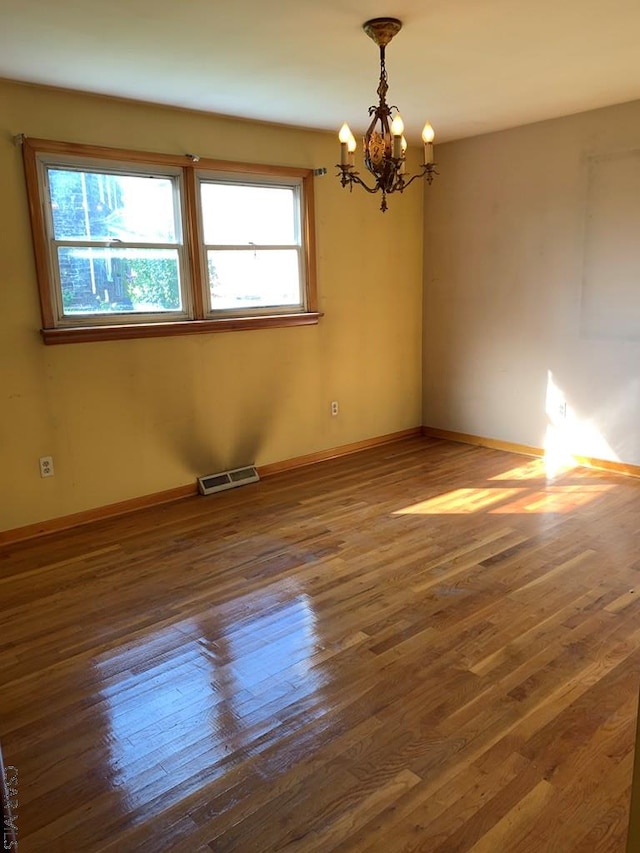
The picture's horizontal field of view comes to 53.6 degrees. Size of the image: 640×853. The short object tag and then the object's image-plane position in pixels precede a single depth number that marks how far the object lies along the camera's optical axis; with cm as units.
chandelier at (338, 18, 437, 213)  271
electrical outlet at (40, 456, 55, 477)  374
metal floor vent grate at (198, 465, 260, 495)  442
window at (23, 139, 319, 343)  366
